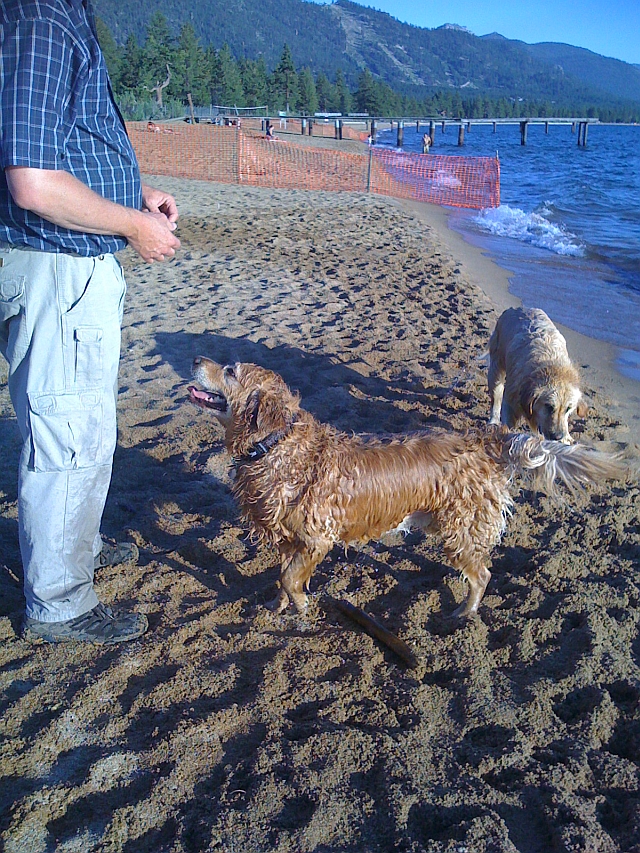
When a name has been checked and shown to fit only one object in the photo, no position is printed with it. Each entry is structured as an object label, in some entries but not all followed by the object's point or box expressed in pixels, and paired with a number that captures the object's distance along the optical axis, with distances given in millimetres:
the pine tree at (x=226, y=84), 79625
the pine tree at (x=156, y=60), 65250
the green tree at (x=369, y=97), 106000
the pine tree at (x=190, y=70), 69788
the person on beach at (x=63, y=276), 2299
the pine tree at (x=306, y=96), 94375
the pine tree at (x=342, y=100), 108562
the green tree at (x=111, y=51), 53156
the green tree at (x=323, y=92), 109375
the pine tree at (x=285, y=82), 88125
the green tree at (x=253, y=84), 87062
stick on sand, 3307
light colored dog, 5195
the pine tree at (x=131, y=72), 65438
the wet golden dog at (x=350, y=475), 3504
